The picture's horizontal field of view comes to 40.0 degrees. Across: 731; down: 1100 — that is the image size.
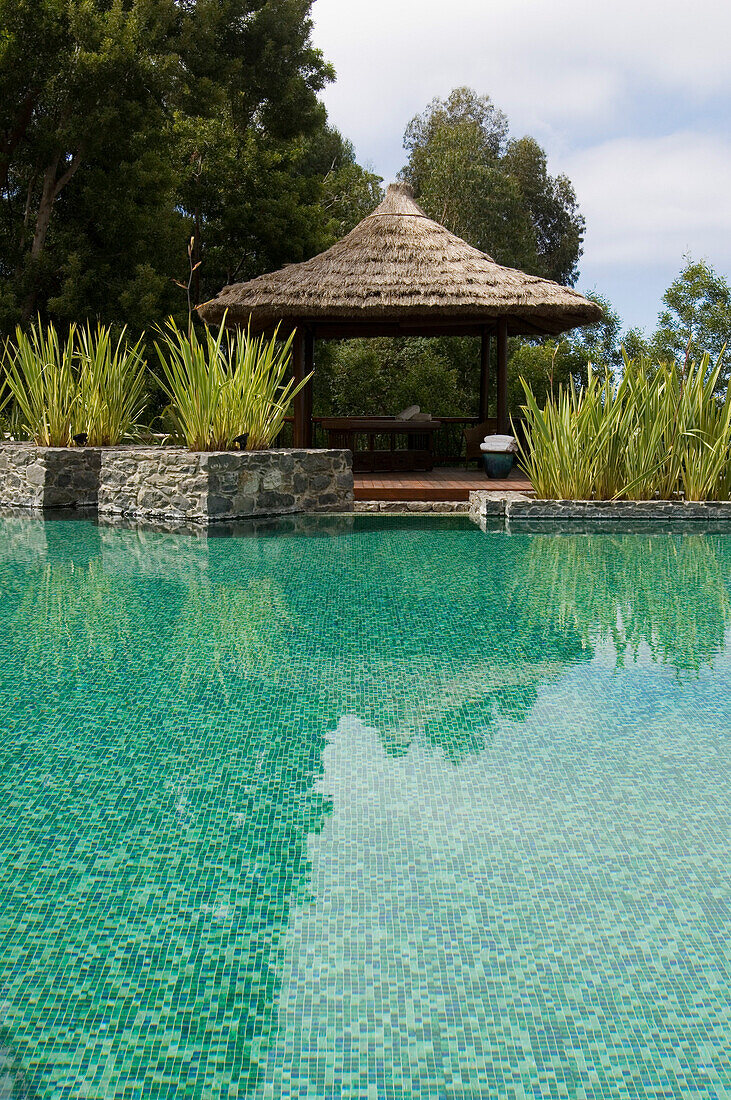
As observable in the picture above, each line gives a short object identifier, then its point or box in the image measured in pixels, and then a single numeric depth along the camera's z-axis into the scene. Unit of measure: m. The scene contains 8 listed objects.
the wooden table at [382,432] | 12.71
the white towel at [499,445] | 11.84
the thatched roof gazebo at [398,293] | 12.13
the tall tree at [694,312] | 20.89
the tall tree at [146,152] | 14.84
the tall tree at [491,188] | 28.78
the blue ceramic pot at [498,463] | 12.02
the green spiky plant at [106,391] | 10.20
